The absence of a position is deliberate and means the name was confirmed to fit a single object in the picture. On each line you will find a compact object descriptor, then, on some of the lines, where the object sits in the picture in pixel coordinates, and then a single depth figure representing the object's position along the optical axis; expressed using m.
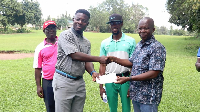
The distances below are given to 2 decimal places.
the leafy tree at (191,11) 11.31
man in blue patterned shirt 2.27
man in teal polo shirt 3.28
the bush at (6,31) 40.09
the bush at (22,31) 43.91
